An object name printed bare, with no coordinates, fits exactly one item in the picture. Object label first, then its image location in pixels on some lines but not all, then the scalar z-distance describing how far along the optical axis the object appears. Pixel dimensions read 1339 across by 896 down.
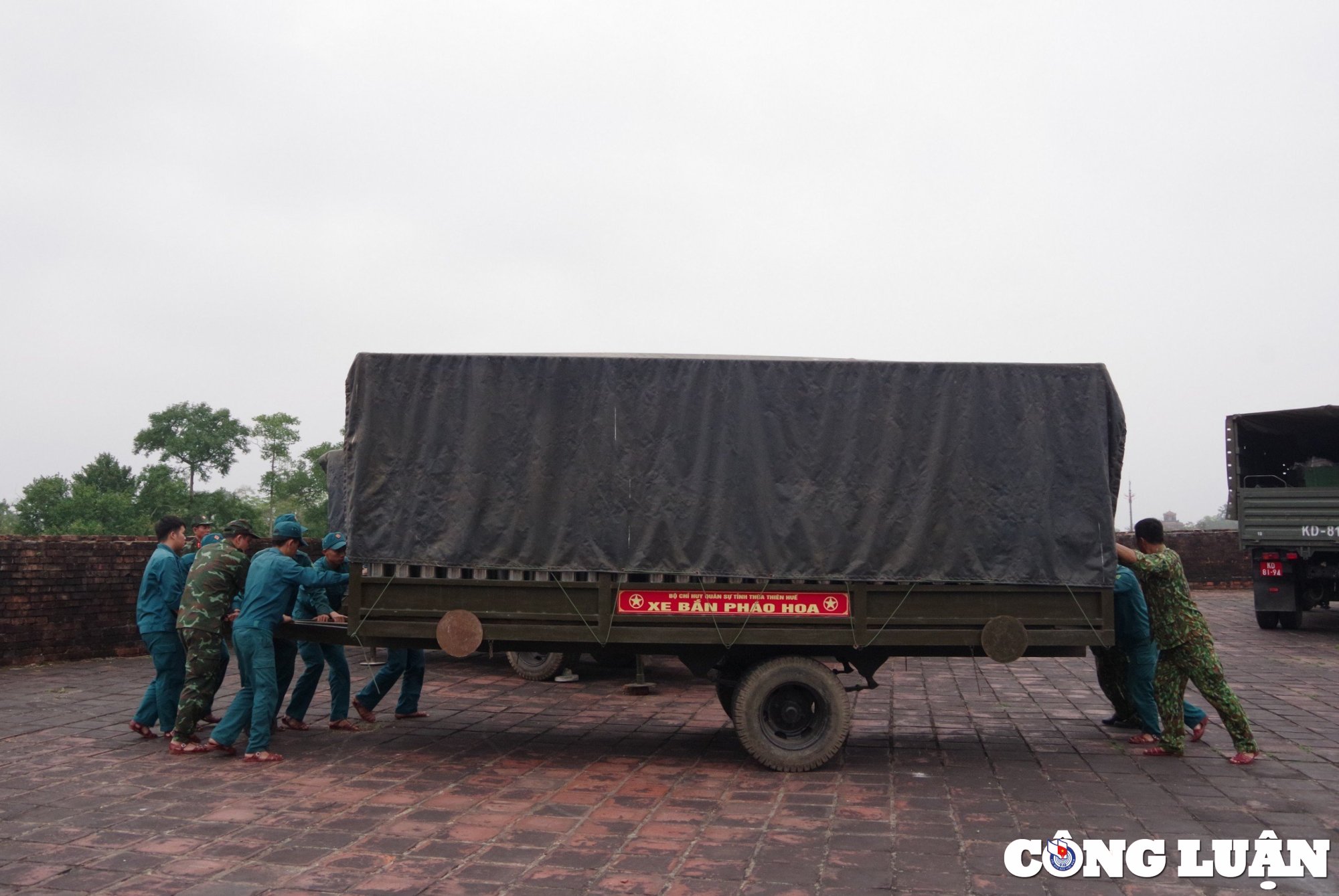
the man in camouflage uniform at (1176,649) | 6.88
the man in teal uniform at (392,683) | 8.19
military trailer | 6.63
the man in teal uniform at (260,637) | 7.08
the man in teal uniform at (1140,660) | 7.46
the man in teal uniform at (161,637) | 7.62
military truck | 14.42
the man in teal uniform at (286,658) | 7.82
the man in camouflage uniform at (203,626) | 7.27
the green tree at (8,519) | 69.81
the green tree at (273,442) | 73.50
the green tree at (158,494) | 63.06
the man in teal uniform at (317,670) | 8.08
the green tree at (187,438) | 70.12
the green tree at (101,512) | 60.38
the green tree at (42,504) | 62.69
